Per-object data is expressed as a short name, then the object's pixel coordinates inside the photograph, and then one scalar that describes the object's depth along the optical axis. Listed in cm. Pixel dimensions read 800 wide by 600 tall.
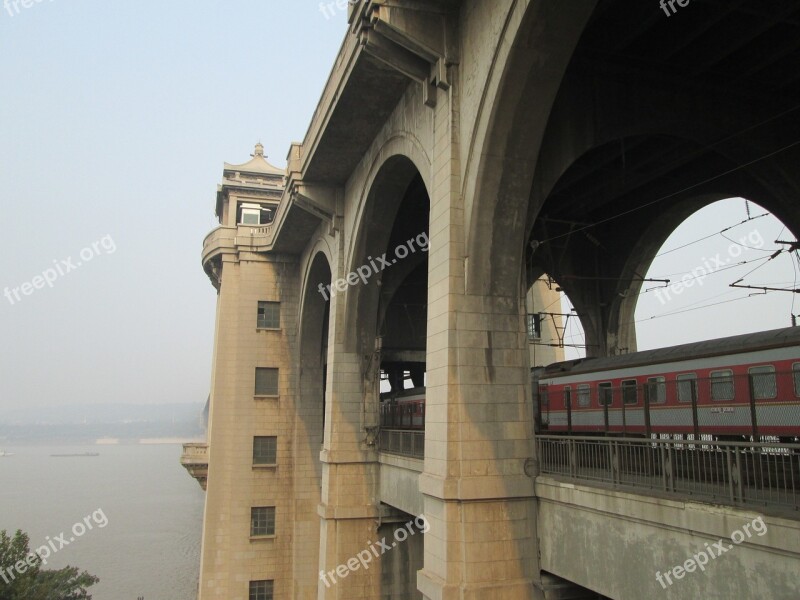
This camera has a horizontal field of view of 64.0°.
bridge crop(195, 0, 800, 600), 893
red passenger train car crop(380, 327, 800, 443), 1029
